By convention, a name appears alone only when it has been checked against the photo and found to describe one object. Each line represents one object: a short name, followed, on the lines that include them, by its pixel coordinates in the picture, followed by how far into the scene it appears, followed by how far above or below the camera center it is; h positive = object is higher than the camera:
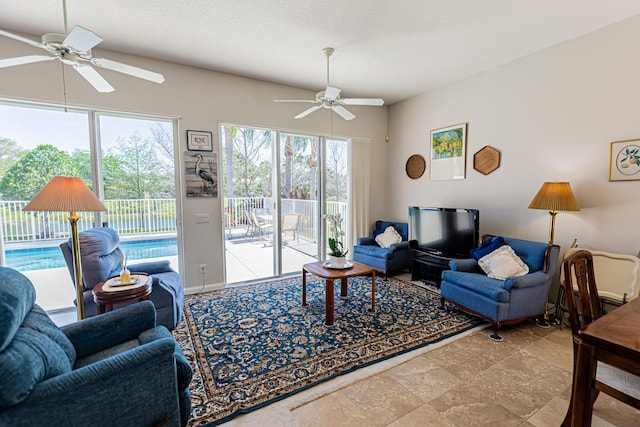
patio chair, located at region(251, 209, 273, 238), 4.41 -0.50
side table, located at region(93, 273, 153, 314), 2.18 -0.77
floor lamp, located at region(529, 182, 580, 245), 2.75 -0.08
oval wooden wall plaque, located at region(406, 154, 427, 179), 4.68 +0.44
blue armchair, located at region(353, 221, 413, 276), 4.27 -0.94
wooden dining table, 1.16 -0.68
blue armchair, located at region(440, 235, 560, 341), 2.65 -0.96
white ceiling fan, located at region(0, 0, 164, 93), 1.70 +0.92
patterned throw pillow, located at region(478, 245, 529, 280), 2.96 -0.78
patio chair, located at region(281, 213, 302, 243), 4.51 -0.50
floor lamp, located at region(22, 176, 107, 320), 1.84 -0.04
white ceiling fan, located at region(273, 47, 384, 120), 2.81 +0.96
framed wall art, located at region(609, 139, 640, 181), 2.60 +0.28
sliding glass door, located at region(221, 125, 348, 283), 4.16 -0.05
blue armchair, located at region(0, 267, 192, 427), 1.04 -0.77
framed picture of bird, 3.67 +0.26
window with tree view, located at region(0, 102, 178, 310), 2.96 +0.18
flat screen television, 3.59 -0.52
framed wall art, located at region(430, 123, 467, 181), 4.07 +0.59
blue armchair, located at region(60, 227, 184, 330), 2.47 -0.74
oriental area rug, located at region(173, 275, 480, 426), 1.97 -1.33
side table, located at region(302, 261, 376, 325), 2.88 -0.87
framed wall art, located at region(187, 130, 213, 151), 3.66 +0.69
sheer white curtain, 4.98 +0.08
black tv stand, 3.89 -1.04
